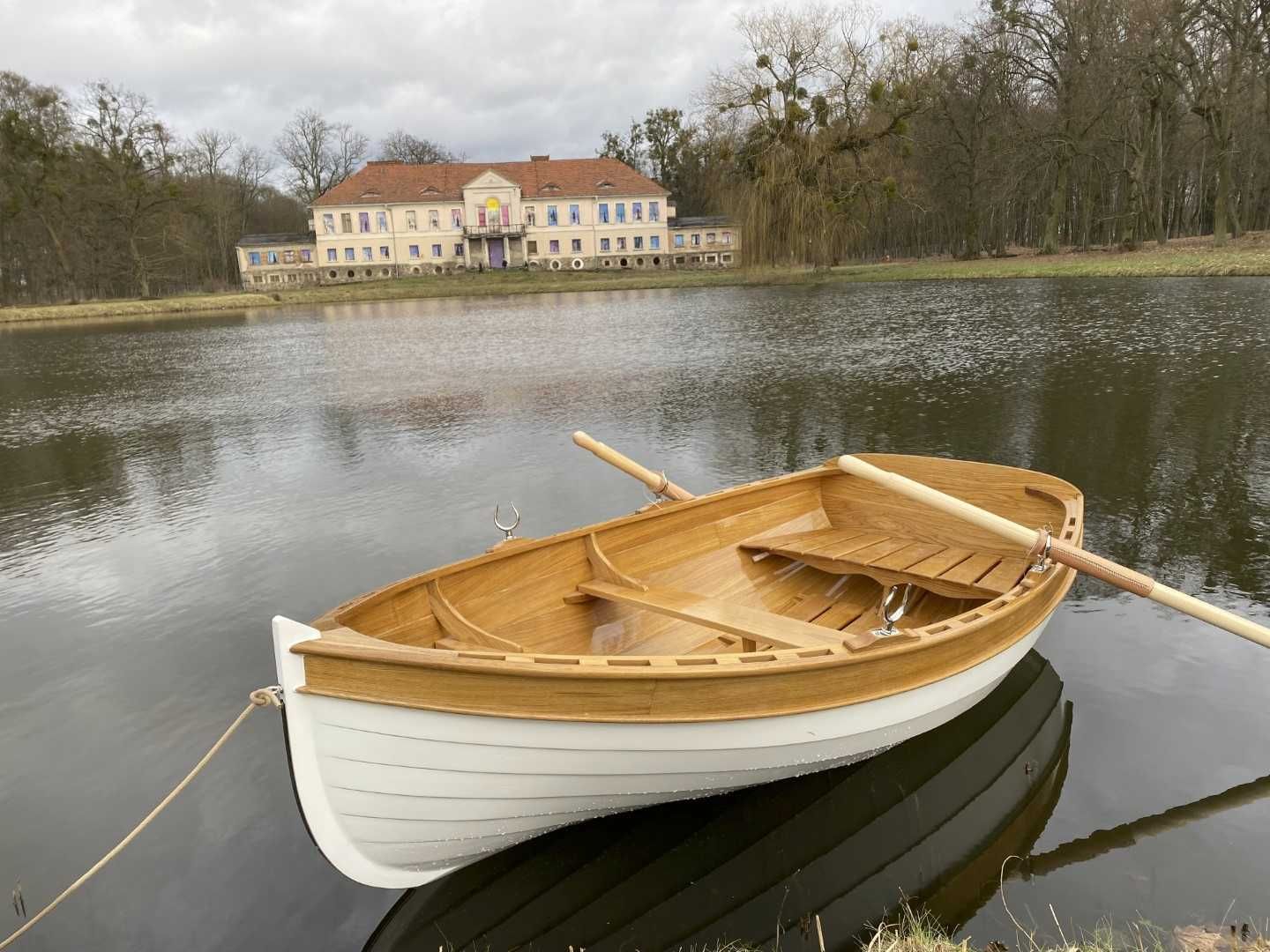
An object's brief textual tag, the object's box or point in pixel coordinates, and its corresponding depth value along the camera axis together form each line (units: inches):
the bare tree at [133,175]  2175.2
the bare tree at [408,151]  3437.5
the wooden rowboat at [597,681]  134.9
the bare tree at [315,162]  3117.6
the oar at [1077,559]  189.0
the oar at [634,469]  268.5
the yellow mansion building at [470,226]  2704.2
